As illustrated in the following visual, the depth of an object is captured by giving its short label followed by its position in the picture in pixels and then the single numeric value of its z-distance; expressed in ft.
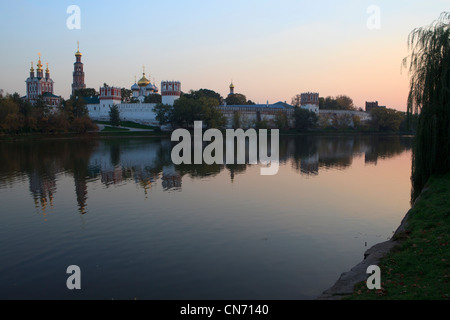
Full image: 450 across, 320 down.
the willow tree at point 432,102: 46.01
